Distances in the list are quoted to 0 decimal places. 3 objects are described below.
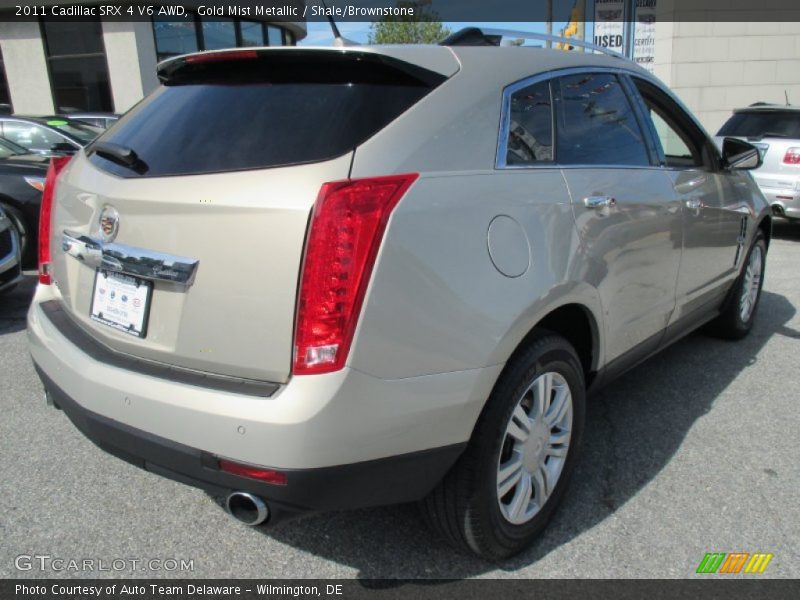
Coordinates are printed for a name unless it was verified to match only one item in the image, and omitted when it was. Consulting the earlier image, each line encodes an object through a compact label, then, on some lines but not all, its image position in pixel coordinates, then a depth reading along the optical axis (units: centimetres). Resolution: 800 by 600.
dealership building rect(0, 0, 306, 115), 1848
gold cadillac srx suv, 174
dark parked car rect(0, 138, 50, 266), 624
